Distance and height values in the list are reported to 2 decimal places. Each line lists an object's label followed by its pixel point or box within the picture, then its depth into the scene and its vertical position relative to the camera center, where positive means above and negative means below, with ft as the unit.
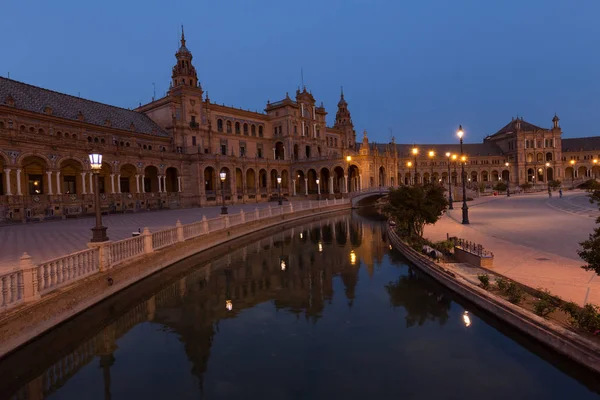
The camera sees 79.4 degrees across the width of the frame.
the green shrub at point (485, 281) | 31.99 -8.73
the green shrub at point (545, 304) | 25.20 -8.94
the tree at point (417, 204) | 57.62 -3.04
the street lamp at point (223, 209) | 79.41 -3.02
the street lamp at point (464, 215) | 77.88 -6.89
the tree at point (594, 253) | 20.66 -4.36
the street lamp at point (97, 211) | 36.35 -0.93
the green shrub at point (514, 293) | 28.19 -8.93
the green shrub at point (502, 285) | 30.50 -8.75
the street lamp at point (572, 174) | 258.98 +3.54
